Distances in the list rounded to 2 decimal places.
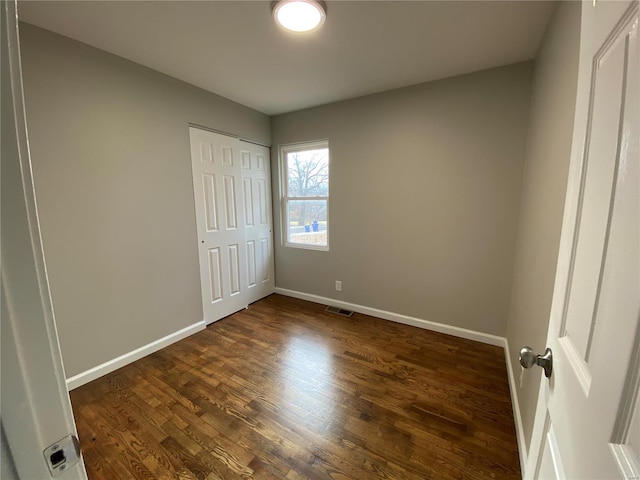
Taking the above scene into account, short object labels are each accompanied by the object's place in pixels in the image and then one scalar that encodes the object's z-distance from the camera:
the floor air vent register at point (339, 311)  3.16
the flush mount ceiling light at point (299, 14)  1.47
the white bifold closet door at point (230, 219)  2.76
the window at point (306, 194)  3.31
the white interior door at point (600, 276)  0.38
